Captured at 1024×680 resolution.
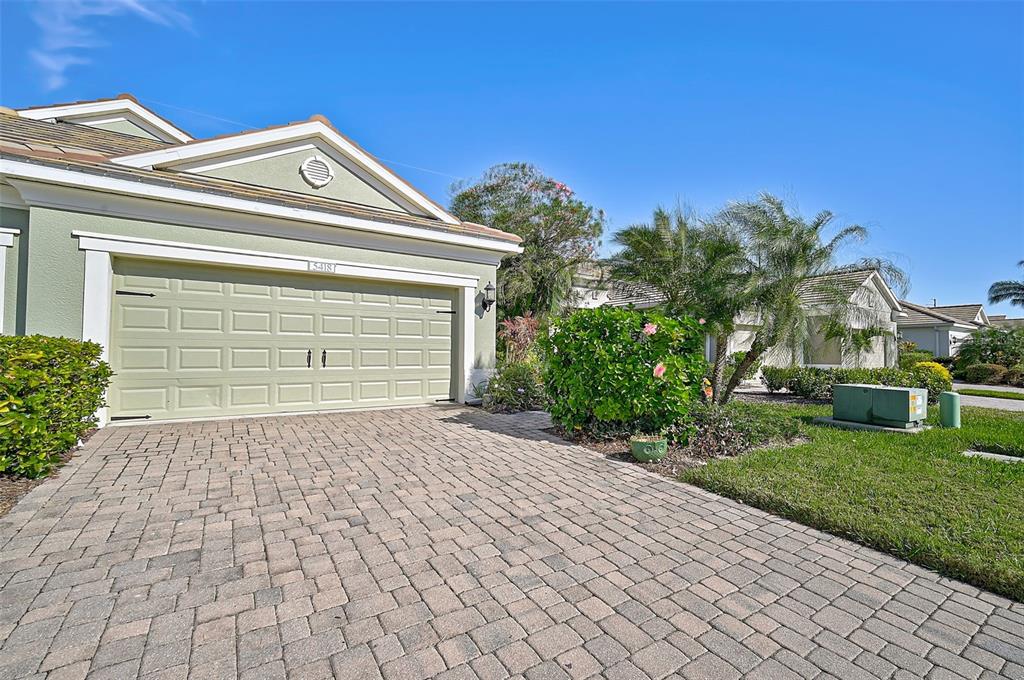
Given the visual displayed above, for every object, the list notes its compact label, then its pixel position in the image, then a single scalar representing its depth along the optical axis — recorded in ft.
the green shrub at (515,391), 29.73
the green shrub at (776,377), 42.78
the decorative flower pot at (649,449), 18.10
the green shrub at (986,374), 64.95
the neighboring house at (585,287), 50.60
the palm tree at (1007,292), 102.83
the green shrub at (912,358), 62.69
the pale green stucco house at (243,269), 21.38
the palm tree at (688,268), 26.89
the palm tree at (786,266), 25.59
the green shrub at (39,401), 13.61
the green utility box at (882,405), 24.34
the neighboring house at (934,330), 86.17
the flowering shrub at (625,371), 20.06
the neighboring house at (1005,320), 102.12
